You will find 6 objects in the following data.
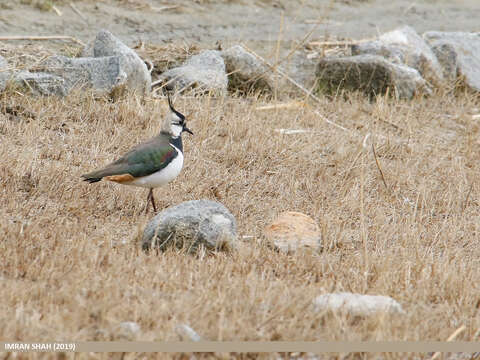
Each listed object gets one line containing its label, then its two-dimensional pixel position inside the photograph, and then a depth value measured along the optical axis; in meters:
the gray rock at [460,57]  21.70
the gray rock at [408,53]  21.44
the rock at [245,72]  18.98
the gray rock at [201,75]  17.92
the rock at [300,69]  20.10
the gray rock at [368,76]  19.61
